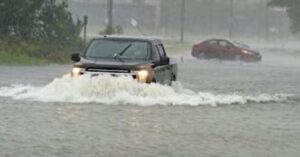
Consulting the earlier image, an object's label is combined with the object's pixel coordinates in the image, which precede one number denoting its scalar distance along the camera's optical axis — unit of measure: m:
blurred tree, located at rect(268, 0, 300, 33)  78.25
